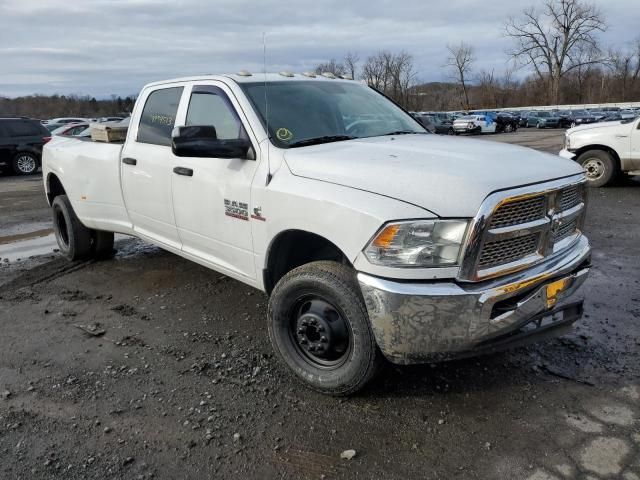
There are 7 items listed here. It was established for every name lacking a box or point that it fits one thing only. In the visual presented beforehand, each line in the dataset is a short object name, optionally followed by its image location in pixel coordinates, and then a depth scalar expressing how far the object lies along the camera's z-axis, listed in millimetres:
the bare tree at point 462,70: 91162
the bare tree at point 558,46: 76312
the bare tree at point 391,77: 68375
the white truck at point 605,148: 10180
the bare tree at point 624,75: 80875
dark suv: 17031
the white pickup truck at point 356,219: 2648
